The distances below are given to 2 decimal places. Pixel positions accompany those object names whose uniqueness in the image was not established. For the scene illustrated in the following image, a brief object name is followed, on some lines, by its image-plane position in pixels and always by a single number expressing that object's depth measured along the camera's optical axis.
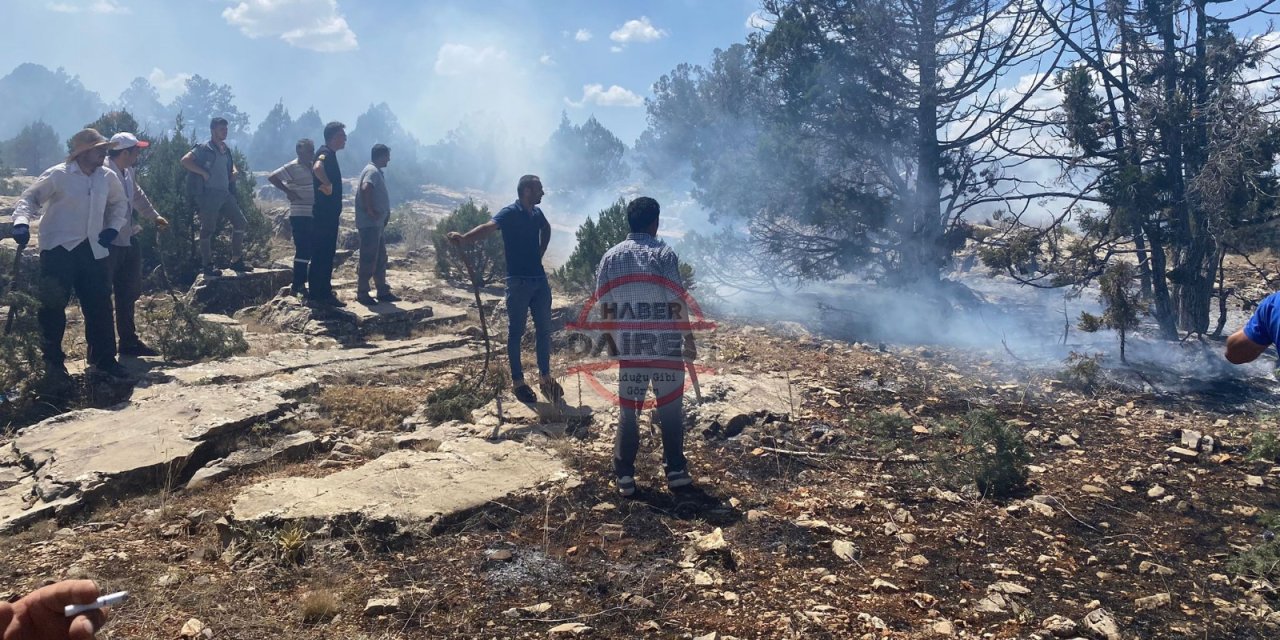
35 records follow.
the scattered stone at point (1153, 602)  2.88
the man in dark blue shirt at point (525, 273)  5.07
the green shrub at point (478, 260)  10.19
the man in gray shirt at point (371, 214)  7.20
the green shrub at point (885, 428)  4.68
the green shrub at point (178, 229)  8.59
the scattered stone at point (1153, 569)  3.14
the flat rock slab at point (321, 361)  5.41
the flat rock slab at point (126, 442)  3.59
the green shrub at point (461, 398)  4.97
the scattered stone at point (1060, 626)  2.68
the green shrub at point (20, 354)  4.71
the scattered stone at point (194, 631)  2.59
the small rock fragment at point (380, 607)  2.77
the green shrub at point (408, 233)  14.12
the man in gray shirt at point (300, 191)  7.23
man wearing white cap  5.43
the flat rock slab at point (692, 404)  4.95
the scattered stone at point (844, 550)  3.28
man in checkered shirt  3.87
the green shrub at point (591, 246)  9.20
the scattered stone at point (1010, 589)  2.97
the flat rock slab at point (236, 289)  7.90
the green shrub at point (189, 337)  5.90
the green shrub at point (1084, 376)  6.14
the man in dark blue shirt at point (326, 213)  7.01
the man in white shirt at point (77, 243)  4.82
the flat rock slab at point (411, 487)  3.38
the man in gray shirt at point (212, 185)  7.87
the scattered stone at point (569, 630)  2.68
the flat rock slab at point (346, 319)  7.18
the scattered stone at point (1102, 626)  2.66
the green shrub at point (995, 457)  3.97
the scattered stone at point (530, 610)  2.79
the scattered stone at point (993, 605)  2.84
